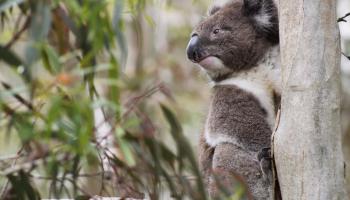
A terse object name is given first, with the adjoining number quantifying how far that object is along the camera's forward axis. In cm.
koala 632
